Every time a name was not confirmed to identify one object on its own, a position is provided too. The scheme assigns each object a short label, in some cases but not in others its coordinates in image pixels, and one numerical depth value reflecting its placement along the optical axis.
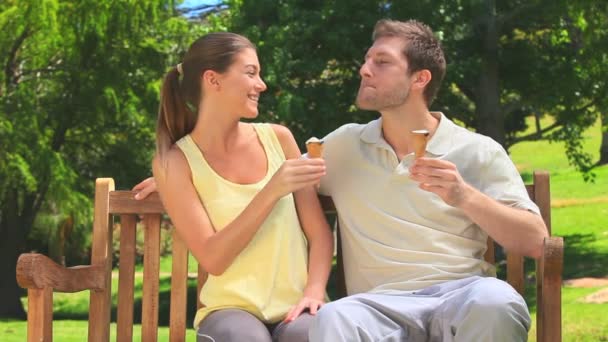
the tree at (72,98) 21.05
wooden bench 4.30
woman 3.86
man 3.66
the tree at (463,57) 17.73
